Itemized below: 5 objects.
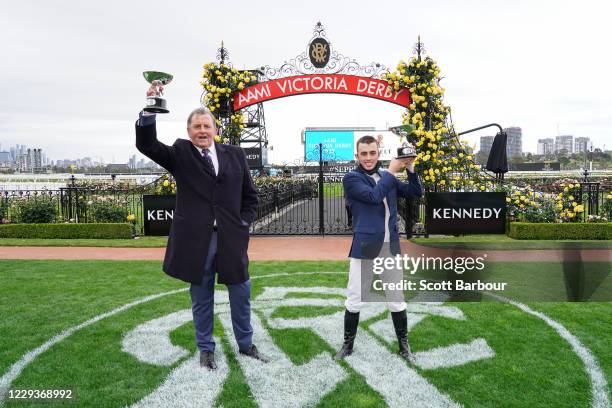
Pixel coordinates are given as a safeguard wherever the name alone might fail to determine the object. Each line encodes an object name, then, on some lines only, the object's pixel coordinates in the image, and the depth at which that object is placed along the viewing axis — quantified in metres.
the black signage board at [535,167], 59.64
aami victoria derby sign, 11.38
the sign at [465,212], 10.30
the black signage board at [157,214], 10.59
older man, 3.57
